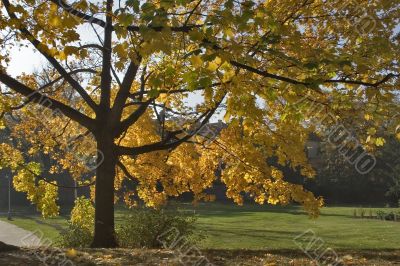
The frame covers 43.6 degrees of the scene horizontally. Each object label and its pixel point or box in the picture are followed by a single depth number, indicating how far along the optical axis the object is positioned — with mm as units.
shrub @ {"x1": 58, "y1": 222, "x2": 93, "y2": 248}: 13234
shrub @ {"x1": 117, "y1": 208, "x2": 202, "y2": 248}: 12281
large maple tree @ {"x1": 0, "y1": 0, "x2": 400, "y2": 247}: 4828
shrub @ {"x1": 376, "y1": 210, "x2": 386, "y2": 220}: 35256
